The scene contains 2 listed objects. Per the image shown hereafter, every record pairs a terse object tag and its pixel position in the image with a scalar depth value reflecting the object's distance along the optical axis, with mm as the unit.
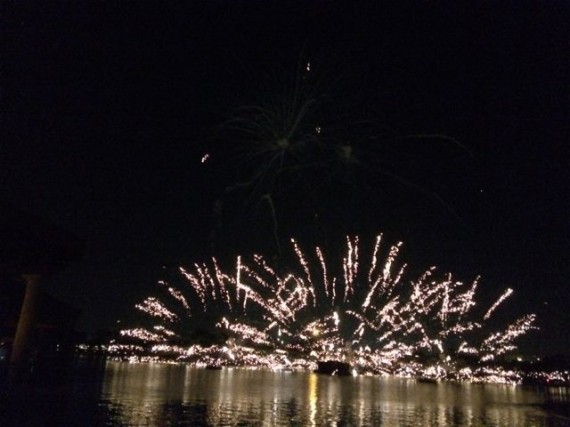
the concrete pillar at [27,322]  22859
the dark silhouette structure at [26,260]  20156
